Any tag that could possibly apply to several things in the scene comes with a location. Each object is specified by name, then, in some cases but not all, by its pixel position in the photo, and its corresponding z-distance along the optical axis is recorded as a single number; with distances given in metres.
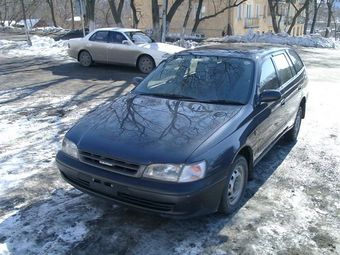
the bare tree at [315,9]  39.14
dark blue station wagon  3.38
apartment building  39.41
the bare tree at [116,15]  22.78
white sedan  12.59
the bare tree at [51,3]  40.03
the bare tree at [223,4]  37.37
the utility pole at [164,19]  17.95
